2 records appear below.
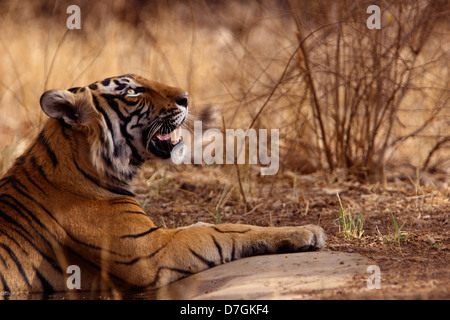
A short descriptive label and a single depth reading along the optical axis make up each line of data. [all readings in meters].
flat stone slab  5.30
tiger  6.18
